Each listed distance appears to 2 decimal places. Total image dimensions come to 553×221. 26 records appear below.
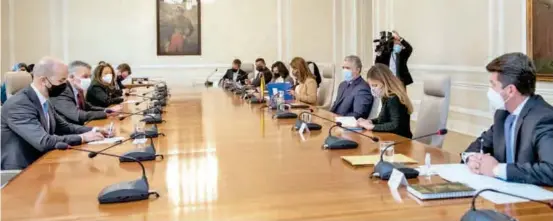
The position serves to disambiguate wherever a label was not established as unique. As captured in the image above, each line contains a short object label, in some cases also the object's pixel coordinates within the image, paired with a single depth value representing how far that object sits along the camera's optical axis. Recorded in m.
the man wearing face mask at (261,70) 8.01
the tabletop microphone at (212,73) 10.96
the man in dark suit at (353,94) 4.42
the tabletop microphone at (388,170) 1.86
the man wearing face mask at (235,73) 9.79
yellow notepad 2.15
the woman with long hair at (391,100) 3.43
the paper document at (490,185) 1.60
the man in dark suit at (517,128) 1.80
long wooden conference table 1.49
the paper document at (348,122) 3.30
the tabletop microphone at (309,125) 3.22
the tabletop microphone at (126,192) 1.61
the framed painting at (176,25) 10.82
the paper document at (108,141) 2.87
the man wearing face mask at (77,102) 4.03
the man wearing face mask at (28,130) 2.87
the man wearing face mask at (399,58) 7.43
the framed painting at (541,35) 5.29
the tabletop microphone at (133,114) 4.07
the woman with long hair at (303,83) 6.12
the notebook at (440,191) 1.59
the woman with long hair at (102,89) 5.53
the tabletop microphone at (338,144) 2.52
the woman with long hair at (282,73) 7.67
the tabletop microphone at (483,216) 1.21
